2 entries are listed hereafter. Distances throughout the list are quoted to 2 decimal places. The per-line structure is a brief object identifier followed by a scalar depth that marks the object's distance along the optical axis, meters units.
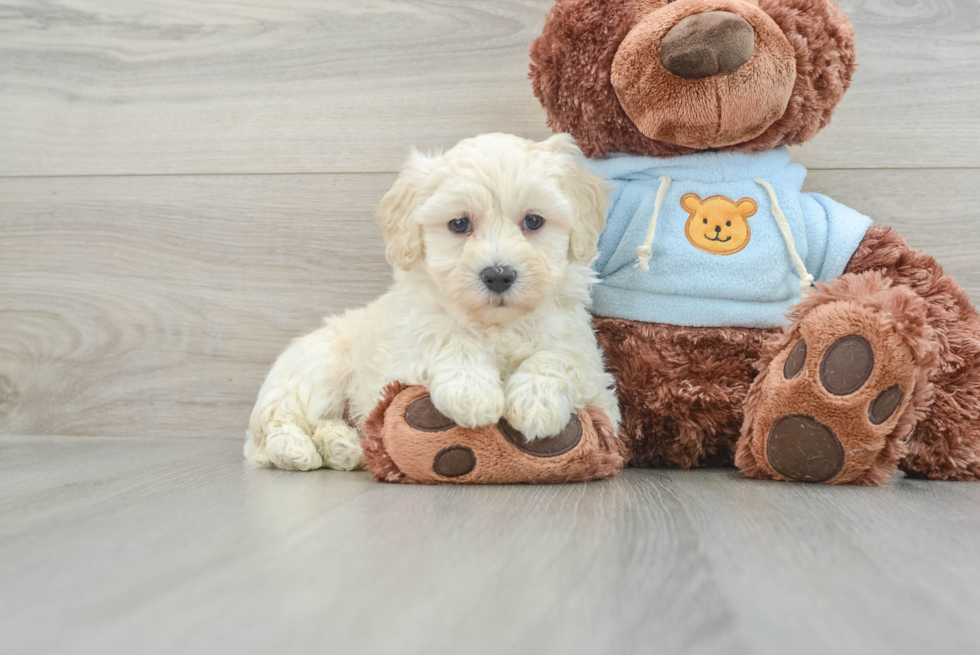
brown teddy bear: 1.05
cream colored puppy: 1.03
